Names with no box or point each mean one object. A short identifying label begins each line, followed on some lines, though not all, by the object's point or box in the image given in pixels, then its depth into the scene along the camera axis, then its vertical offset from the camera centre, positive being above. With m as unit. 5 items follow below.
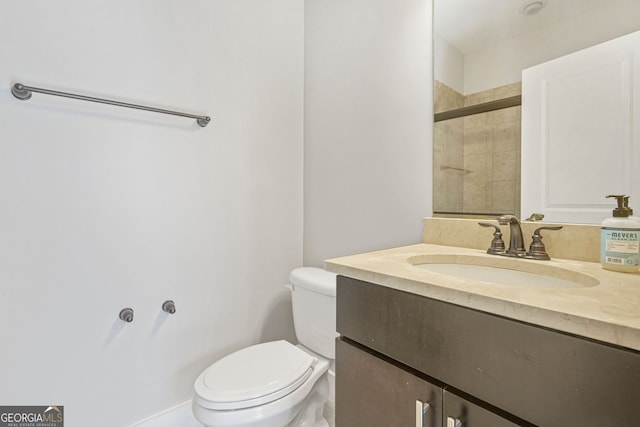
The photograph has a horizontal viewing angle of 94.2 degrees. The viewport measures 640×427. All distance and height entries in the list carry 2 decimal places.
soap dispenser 0.68 -0.07
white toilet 0.97 -0.61
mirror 0.89 +0.49
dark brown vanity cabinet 0.42 -0.27
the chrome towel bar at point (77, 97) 1.00 +0.41
